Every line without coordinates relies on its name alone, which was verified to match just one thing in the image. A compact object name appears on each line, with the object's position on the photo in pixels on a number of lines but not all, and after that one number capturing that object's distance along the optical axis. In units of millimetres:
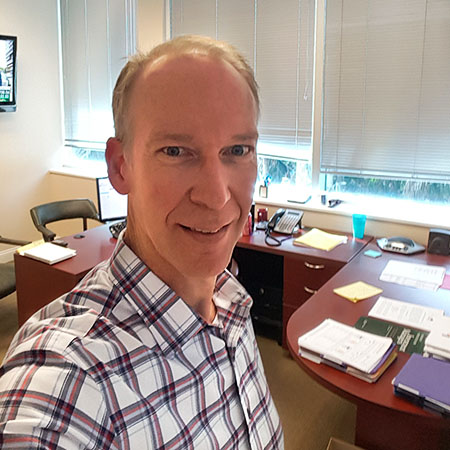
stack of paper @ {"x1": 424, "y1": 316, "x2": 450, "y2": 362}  1469
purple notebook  1252
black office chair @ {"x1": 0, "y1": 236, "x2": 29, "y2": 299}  2898
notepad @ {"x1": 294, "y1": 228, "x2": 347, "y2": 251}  2814
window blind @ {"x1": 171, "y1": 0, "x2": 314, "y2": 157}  3240
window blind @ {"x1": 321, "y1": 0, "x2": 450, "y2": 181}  2783
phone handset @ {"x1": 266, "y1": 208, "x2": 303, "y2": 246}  3082
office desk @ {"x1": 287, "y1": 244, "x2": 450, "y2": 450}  1309
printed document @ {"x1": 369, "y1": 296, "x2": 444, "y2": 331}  1747
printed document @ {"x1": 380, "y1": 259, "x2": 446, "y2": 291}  2188
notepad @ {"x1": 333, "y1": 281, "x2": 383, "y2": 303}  2003
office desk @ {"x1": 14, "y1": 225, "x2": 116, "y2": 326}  2416
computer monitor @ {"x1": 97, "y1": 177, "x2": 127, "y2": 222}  3100
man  572
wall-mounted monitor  4074
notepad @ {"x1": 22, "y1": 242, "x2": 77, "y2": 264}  2510
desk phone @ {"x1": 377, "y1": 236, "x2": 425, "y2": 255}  2691
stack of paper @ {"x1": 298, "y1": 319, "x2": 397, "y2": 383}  1421
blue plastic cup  2965
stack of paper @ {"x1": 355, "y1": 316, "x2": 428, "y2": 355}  1581
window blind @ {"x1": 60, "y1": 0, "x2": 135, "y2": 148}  4371
